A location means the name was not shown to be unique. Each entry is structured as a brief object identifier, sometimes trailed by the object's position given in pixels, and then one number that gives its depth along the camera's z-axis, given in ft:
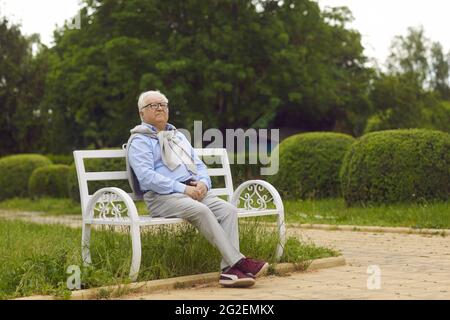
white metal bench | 19.06
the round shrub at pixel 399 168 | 41.91
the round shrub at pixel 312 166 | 50.34
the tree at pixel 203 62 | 93.45
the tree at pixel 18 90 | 104.68
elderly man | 19.20
